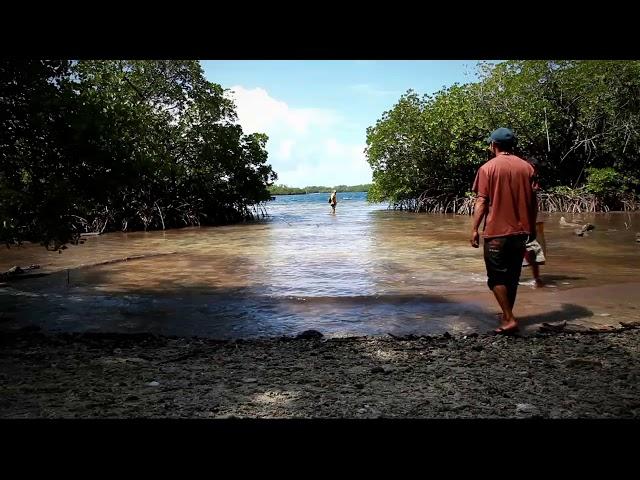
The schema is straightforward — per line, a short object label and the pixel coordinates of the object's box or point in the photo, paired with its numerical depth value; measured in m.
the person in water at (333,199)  43.19
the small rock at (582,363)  3.86
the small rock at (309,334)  5.12
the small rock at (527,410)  3.00
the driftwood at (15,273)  9.69
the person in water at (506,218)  5.10
